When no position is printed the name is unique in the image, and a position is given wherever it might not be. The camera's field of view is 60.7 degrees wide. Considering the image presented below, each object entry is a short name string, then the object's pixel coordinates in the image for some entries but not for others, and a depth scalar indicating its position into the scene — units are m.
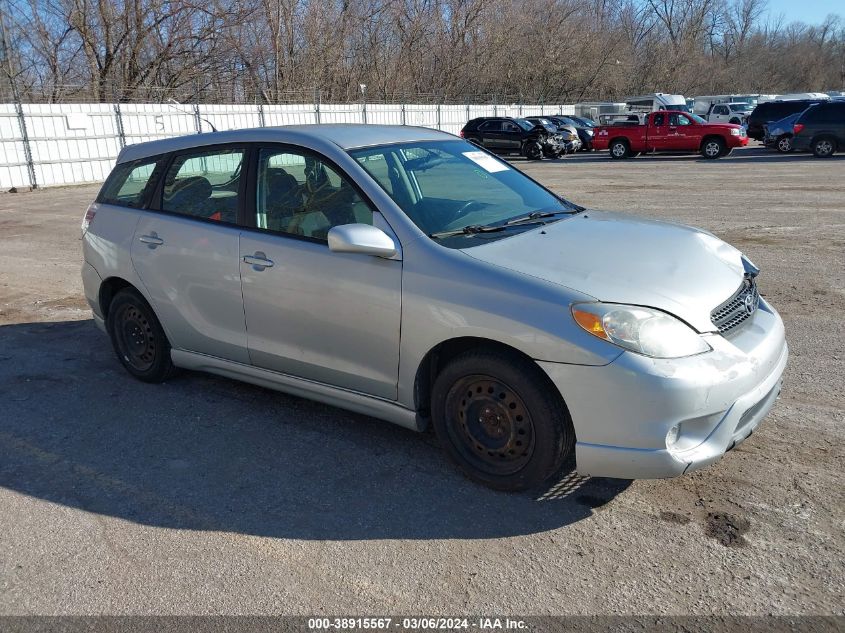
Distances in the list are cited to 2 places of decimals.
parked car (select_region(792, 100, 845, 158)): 23.14
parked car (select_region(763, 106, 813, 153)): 25.64
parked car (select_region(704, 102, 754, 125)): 35.84
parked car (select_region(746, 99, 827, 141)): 28.33
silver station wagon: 3.17
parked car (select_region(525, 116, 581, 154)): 30.11
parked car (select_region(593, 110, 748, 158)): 25.36
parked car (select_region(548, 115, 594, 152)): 32.44
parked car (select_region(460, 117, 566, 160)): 29.41
